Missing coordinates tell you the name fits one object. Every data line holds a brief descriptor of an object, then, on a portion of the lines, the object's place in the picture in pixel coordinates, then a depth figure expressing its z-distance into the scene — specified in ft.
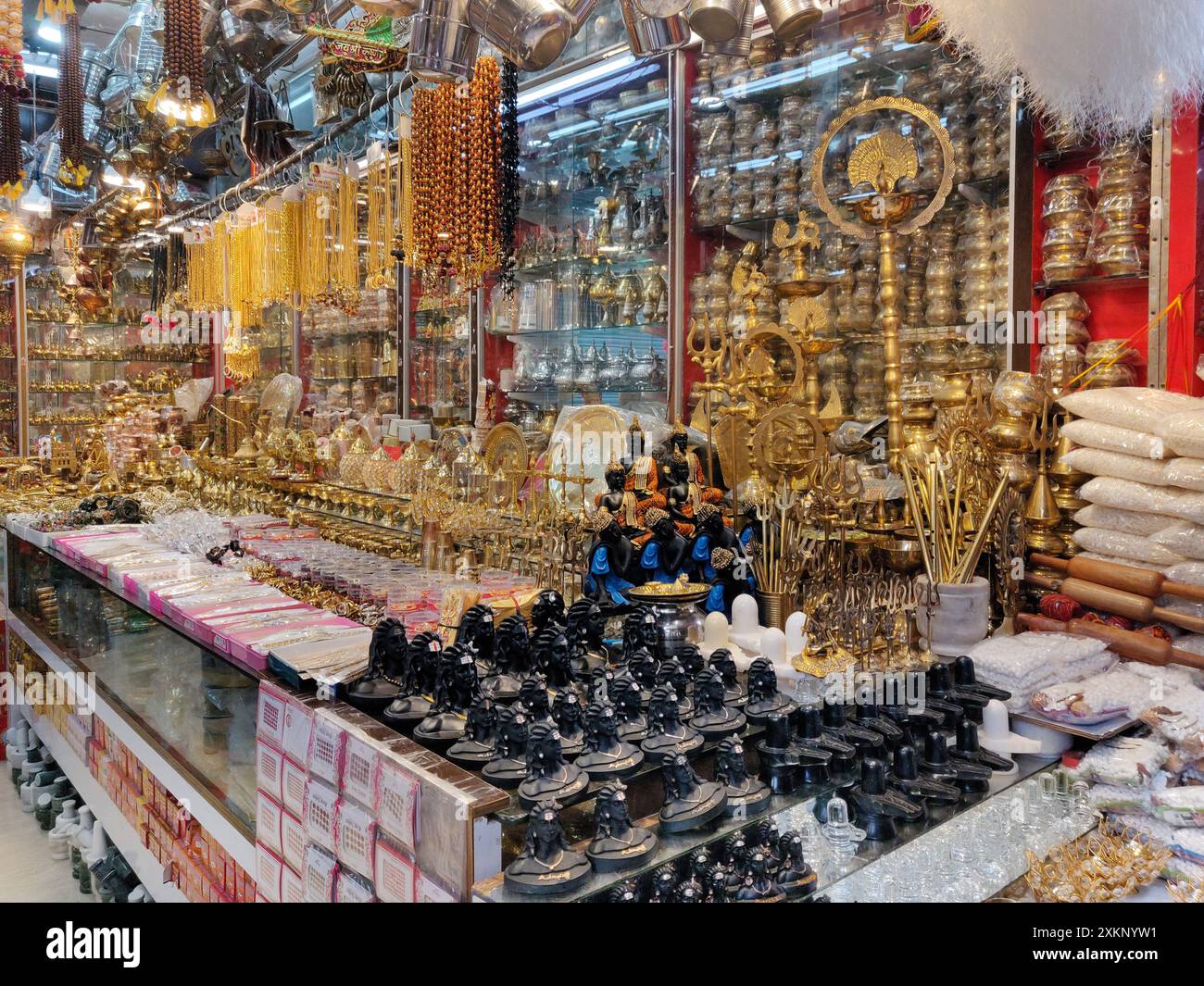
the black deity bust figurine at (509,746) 4.17
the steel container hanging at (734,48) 10.40
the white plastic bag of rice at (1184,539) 6.32
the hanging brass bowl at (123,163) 17.29
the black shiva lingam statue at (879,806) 4.47
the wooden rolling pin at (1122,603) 6.26
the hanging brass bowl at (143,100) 14.45
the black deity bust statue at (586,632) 5.82
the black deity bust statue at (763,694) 5.05
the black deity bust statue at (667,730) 4.48
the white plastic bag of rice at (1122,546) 6.52
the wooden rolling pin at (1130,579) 6.32
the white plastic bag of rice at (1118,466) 6.54
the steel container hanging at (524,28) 5.66
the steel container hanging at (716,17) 5.88
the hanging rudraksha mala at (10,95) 12.32
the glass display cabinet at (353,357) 17.85
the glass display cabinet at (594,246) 12.27
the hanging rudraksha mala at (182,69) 11.52
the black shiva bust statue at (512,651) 5.46
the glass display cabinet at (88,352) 23.97
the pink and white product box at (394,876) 4.01
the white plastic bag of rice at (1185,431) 6.18
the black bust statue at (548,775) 4.00
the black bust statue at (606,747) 4.29
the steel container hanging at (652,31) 6.27
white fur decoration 5.09
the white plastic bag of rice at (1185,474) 6.21
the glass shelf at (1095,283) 8.39
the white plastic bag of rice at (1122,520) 6.62
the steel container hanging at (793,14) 6.00
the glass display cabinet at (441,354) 15.47
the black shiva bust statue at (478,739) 4.34
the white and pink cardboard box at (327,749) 4.65
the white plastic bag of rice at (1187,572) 6.25
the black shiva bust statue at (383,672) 5.00
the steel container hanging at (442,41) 6.44
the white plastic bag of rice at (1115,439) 6.52
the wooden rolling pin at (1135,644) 6.18
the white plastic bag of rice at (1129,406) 6.57
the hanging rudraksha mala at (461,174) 11.44
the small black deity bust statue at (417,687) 4.81
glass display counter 6.07
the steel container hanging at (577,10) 5.82
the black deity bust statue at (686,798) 4.02
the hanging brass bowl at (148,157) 16.21
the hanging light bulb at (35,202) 18.93
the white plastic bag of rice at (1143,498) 6.27
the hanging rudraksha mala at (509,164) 11.51
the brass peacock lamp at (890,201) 8.71
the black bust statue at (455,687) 4.81
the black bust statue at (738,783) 4.22
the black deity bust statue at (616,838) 3.73
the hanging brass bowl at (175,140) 15.94
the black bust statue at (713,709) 4.79
